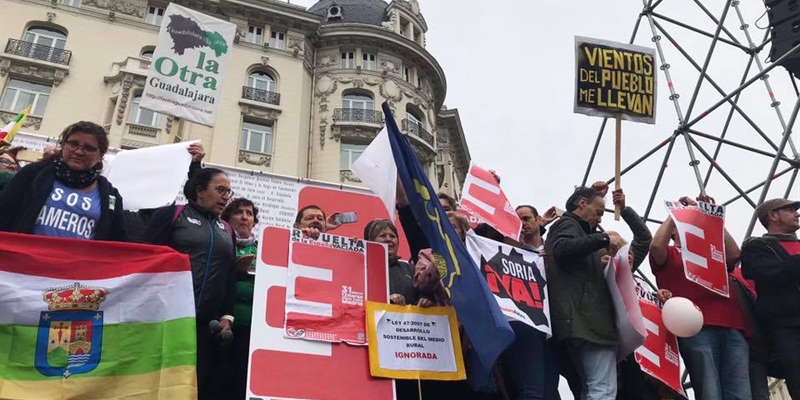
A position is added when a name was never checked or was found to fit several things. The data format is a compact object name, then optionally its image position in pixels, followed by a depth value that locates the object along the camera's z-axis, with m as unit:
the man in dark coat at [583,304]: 3.78
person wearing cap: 3.95
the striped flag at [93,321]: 2.84
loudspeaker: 7.51
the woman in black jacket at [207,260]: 3.47
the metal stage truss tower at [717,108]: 6.98
